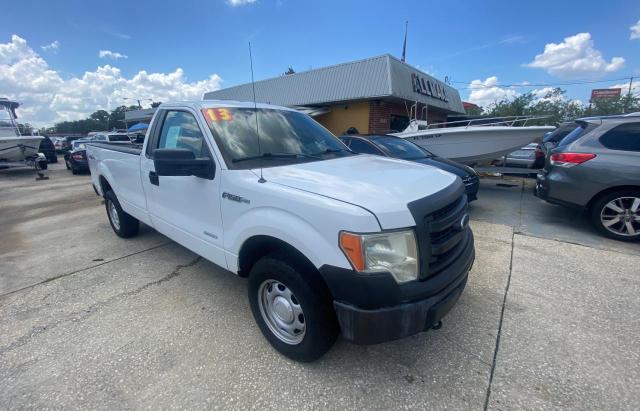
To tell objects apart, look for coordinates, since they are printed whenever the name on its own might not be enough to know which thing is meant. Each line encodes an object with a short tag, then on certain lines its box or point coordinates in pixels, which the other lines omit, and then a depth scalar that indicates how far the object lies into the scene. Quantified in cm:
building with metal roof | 1170
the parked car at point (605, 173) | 449
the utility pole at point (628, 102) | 3344
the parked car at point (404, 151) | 570
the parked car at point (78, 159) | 1384
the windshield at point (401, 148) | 613
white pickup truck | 174
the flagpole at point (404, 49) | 2177
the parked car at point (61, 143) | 2855
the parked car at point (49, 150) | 1811
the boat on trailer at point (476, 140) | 743
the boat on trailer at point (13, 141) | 1267
